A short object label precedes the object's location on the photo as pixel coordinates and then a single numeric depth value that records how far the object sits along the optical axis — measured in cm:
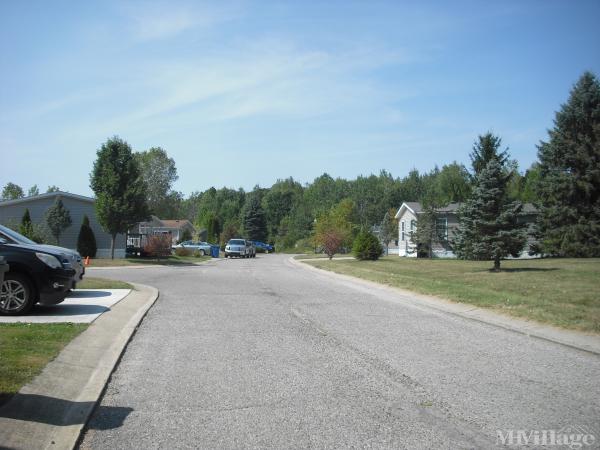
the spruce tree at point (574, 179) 3803
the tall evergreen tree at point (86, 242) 3784
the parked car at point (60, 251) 1166
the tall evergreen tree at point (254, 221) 9669
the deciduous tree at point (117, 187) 3406
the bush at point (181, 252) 5069
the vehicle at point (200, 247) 5789
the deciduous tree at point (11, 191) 10388
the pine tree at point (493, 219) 2669
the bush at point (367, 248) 3981
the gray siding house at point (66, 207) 3984
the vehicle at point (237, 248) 5238
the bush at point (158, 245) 4119
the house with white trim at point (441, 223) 4669
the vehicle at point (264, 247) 8062
